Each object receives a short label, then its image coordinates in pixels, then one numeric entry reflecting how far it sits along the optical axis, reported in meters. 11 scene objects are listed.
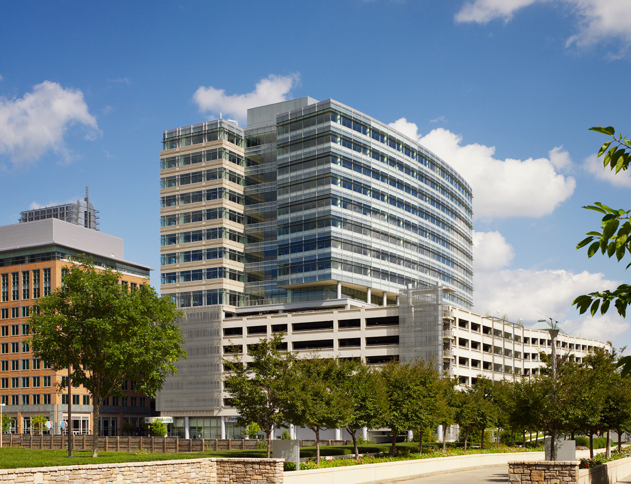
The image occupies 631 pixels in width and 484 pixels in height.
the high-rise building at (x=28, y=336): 125.38
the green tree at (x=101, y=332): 52.56
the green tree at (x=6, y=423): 121.71
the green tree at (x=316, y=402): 41.79
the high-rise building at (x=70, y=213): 177.88
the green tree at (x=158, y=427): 105.08
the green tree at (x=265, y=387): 41.66
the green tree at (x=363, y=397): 48.06
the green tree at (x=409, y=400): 51.12
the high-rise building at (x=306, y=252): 103.00
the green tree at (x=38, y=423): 118.75
